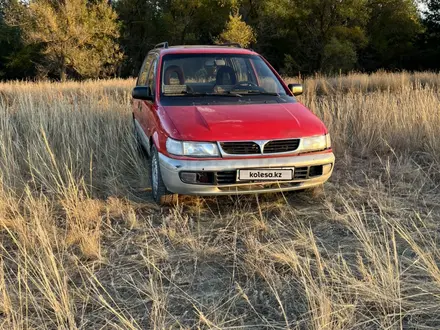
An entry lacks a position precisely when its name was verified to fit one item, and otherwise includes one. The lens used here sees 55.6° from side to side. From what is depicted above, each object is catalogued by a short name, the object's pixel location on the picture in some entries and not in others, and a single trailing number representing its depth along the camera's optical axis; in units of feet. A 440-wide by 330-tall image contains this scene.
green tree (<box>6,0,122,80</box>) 84.53
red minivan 12.25
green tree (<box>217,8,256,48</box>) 93.20
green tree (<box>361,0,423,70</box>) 101.19
